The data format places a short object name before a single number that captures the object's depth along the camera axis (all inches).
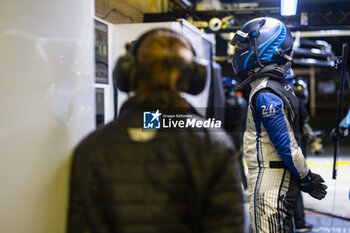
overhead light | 84.3
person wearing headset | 53.5
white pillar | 60.1
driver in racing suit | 80.5
